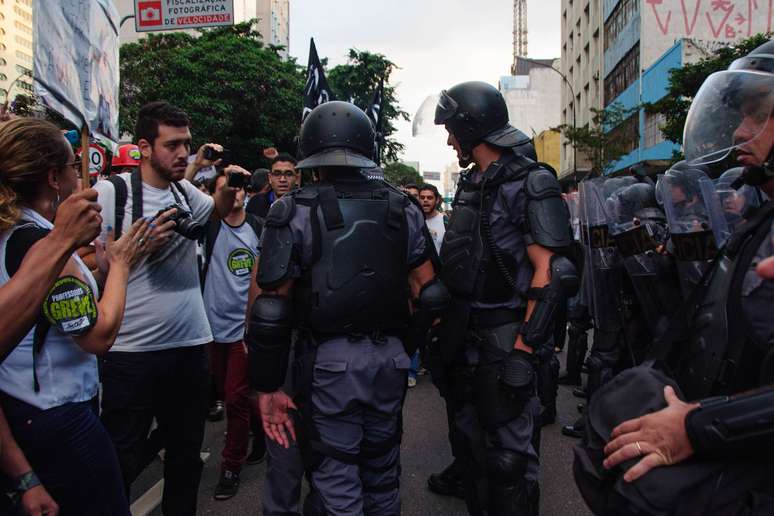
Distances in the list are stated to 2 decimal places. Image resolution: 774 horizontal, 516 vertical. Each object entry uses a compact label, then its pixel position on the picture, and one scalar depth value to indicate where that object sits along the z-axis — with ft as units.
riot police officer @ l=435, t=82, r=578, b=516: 8.42
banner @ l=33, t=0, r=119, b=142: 9.71
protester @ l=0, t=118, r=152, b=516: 5.24
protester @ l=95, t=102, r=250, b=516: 8.30
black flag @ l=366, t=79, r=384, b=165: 22.62
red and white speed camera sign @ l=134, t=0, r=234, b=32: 33.94
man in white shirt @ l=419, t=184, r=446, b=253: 21.90
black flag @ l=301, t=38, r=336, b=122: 19.88
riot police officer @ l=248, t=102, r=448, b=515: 7.43
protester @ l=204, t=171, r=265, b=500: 11.97
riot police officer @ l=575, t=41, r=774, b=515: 3.99
